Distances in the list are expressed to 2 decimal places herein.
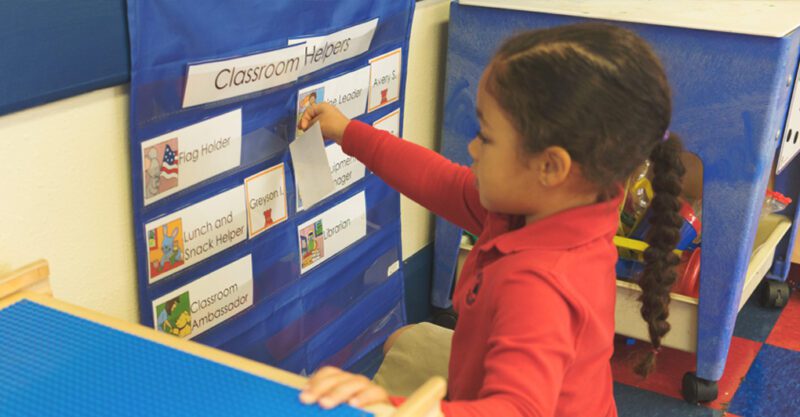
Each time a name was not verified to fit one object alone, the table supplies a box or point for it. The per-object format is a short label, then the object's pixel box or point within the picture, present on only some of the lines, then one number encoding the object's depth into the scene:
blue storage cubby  1.55
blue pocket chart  1.15
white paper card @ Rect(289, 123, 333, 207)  1.40
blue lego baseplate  0.73
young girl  0.90
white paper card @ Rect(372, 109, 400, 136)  1.65
